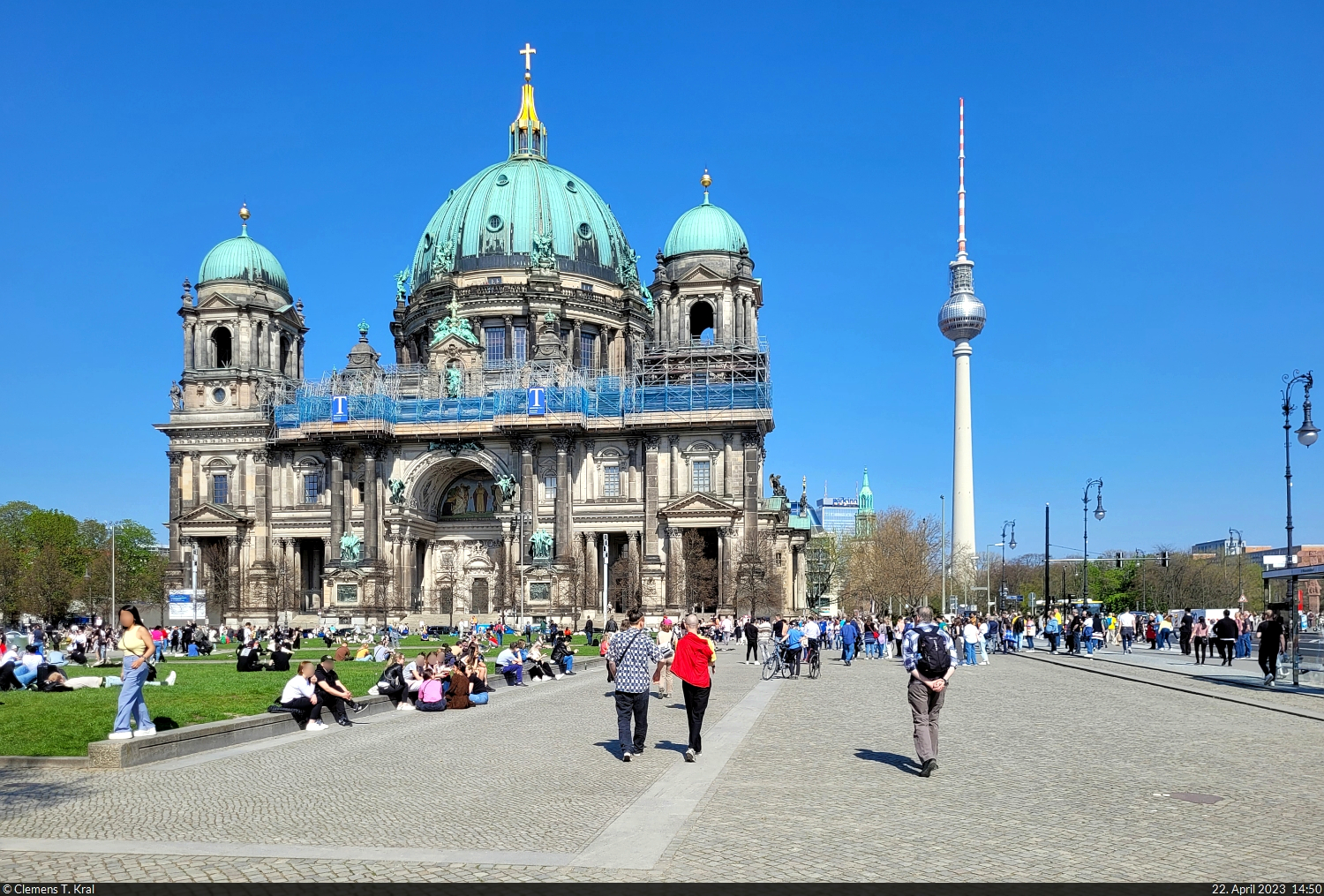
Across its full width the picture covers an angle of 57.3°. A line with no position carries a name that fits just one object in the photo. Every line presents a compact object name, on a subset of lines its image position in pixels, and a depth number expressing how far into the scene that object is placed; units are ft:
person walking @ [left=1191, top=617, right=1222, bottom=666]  141.49
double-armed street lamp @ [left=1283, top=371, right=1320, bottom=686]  100.31
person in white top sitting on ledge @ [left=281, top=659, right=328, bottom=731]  66.64
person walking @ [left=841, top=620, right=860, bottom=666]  142.61
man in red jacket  53.83
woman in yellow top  51.83
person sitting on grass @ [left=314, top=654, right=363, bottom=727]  68.95
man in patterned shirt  53.72
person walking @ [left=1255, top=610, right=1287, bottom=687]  97.55
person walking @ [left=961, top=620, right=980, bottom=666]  137.69
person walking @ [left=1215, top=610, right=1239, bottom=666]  127.75
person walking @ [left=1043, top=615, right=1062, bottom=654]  179.33
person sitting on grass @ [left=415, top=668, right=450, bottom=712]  79.66
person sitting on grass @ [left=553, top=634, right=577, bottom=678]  121.80
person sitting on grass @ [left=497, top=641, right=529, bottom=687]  103.76
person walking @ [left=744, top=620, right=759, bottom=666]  140.36
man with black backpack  47.57
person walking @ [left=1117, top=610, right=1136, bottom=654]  180.14
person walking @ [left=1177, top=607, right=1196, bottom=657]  162.61
